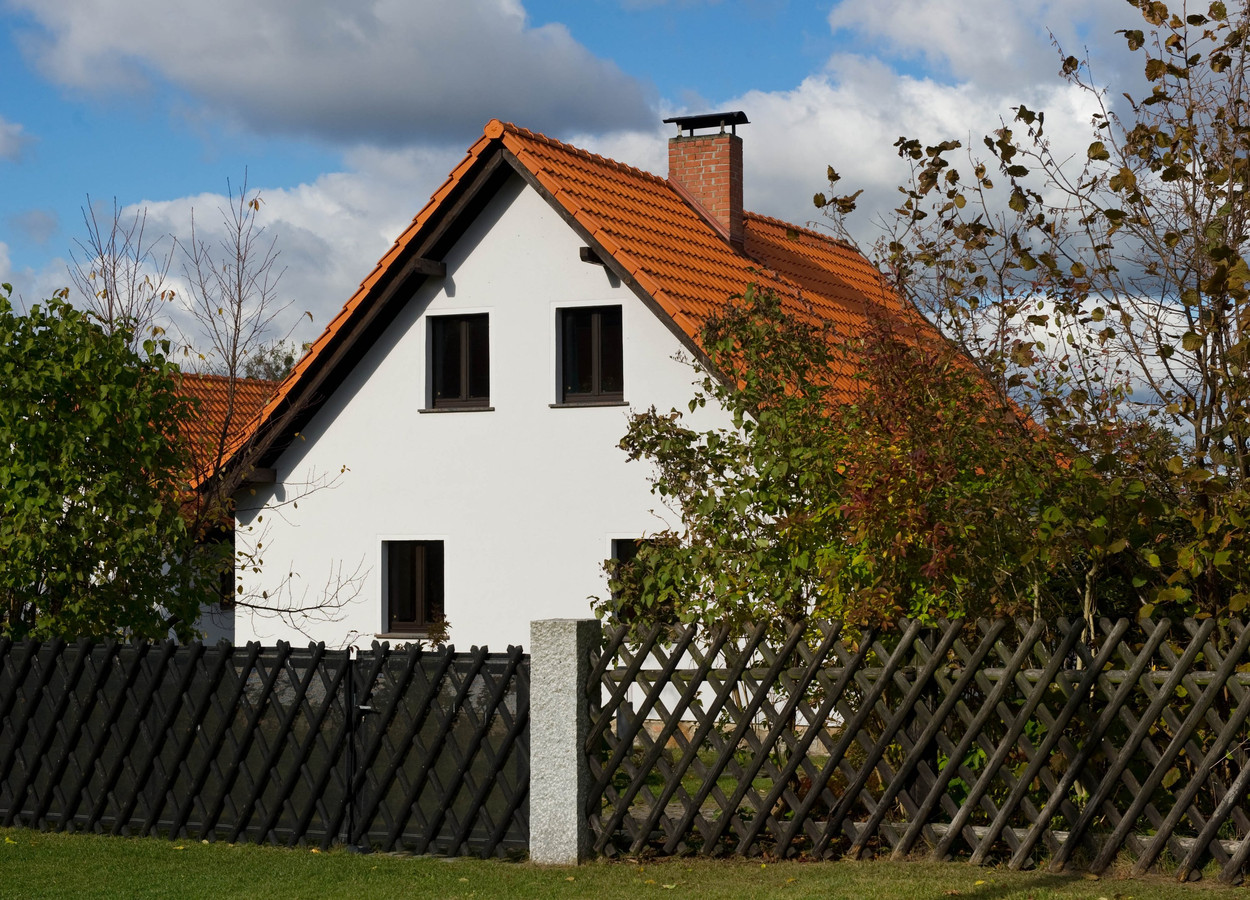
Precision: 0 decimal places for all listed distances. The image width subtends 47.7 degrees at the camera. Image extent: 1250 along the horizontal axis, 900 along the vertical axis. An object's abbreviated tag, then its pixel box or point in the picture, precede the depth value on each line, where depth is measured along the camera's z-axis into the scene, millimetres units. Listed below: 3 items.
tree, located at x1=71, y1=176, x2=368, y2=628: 12992
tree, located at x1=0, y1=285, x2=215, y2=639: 11188
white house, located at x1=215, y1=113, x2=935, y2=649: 16703
